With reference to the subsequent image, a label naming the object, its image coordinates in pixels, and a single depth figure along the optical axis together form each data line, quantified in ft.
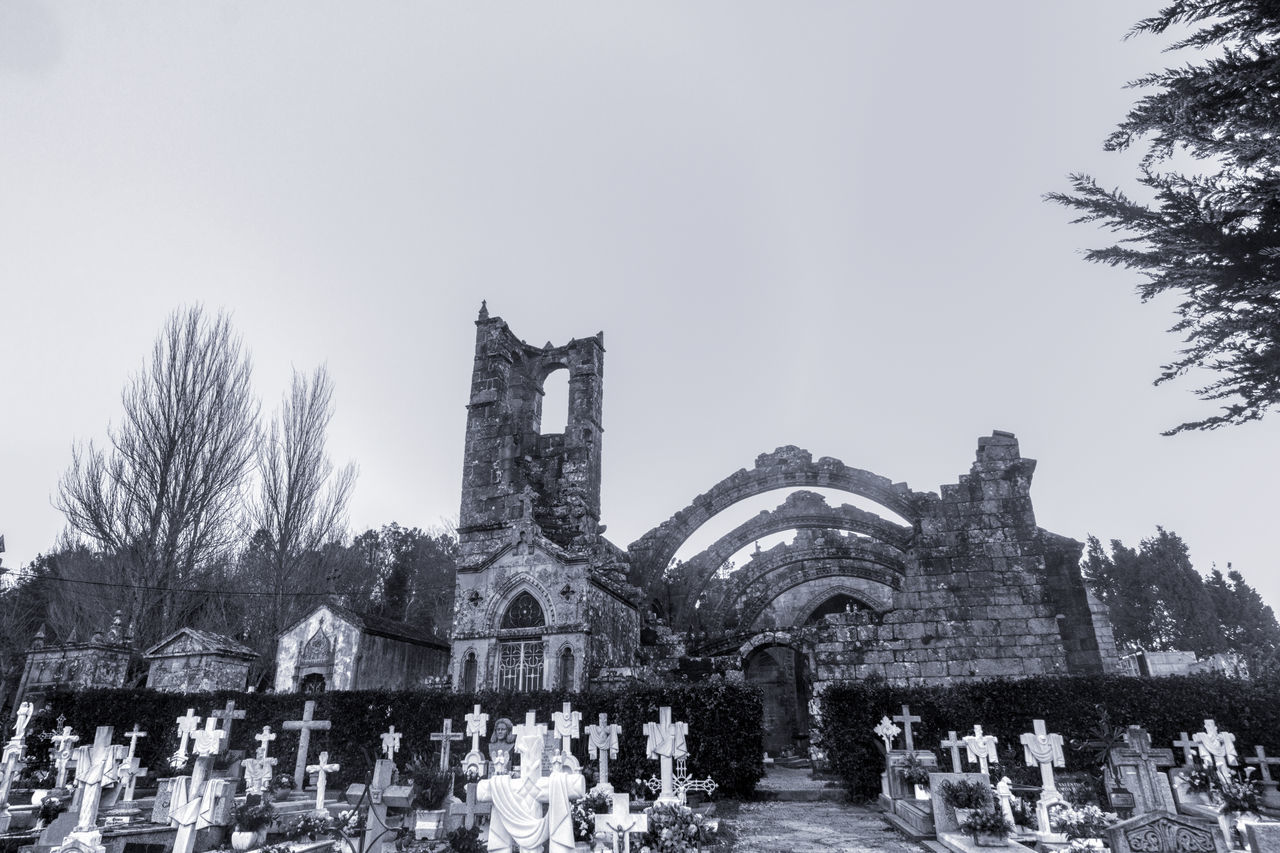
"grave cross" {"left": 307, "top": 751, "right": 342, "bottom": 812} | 32.09
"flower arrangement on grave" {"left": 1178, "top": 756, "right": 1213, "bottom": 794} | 26.99
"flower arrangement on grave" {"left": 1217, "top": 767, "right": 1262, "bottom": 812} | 20.61
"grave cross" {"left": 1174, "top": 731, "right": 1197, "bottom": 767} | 30.05
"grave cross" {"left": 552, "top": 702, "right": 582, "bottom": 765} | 29.78
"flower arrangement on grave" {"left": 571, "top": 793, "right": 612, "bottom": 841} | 23.68
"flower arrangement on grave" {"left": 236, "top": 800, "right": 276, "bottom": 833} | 24.29
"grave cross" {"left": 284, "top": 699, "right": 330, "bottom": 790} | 33.35
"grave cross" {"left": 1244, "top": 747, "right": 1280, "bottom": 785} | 29.35
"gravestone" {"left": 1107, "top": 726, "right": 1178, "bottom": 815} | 26.04
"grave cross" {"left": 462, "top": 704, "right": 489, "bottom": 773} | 27.66
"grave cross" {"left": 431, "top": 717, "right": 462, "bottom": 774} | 34.70
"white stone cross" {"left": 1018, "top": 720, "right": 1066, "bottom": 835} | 26.50
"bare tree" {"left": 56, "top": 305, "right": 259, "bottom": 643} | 69.21
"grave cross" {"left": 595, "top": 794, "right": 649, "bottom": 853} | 20.52
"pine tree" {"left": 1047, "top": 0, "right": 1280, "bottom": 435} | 16.88
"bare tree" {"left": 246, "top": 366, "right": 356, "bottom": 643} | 78.12
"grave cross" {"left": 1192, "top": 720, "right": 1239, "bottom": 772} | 27.48
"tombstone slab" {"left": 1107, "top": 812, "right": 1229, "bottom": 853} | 18.35
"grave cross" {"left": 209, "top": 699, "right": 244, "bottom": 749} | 35.99
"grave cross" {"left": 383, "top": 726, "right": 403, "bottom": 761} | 37.06
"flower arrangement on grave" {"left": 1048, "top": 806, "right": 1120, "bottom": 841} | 23.20
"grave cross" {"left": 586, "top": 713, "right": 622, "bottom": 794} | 30.99
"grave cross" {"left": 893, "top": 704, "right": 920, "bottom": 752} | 35.09
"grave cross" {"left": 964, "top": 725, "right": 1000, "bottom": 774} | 29.30
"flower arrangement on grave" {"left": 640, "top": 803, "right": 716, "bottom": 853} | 20.93
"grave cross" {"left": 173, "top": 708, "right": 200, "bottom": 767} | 34.40
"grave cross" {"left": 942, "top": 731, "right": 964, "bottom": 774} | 31.42
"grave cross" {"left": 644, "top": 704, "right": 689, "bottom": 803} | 27.89
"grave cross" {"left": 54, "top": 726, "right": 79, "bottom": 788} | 34.40
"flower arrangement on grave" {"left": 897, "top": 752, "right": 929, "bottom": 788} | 29.63
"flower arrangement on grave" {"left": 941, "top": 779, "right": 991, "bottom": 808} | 24.39
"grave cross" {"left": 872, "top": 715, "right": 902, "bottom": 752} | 35.47
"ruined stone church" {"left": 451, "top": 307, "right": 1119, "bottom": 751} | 42.34
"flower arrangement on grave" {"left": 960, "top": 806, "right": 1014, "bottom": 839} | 22.41
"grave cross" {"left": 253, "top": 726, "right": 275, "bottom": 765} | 34.58
